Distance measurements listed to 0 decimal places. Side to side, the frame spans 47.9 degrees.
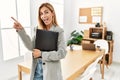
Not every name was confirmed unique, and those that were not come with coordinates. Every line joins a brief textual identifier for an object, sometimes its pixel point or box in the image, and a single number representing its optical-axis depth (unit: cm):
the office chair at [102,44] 333
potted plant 430
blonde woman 111
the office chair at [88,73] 165
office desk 163
